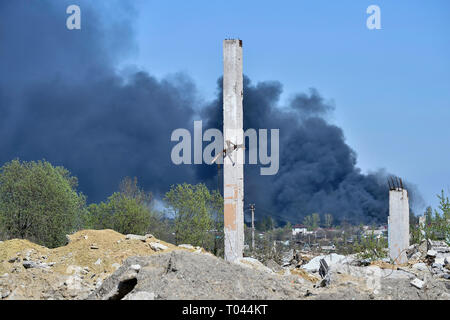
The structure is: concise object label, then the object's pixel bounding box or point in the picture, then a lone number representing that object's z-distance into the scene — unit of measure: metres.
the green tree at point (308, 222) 70.38
